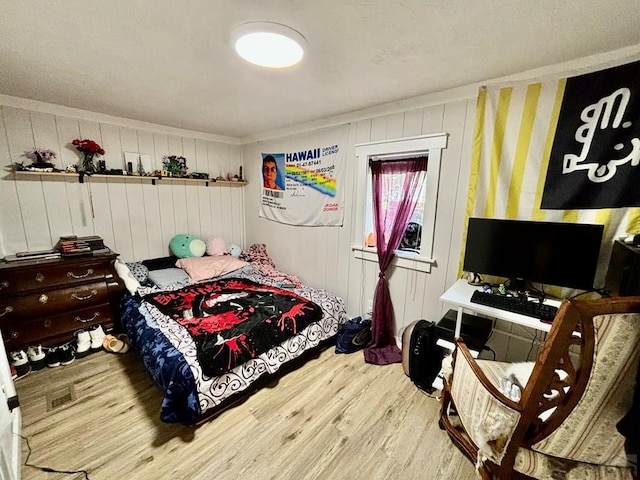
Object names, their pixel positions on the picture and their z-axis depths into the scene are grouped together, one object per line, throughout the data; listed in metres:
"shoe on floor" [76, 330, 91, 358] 2.31
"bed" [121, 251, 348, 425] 1.64
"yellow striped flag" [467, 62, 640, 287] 1.41
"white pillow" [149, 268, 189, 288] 2.80
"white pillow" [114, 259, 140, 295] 2.53
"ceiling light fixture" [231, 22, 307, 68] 1.21
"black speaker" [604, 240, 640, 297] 1.20
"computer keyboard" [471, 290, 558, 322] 1.45
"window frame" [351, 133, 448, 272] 2.10
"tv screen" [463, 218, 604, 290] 1.49
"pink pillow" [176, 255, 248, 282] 3.05
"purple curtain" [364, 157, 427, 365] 2.34
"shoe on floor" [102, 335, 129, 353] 2.38
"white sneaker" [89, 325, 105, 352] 2.38
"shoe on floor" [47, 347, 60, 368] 2.18
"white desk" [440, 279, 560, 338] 1.42
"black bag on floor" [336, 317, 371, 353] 2.46
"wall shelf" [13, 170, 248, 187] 2.41
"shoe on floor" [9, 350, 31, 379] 2.05
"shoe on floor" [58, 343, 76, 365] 2.21
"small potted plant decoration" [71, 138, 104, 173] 2.53
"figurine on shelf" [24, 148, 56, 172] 2.35
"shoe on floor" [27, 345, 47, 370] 2.12
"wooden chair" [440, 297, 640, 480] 0.82
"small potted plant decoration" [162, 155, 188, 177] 3.19
